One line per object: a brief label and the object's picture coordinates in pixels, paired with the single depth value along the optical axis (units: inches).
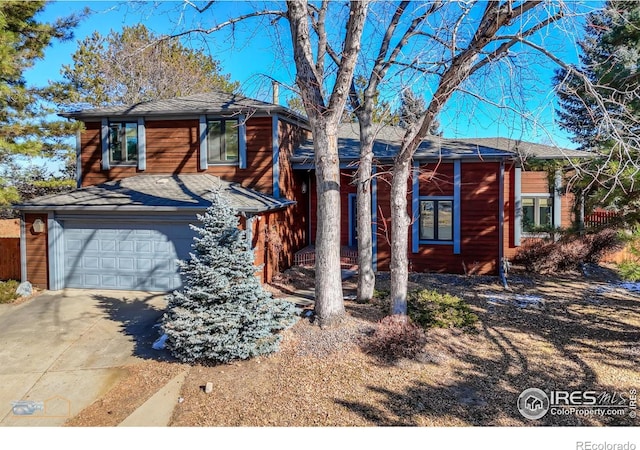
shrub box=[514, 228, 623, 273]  468.8
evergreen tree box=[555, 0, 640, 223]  217.3
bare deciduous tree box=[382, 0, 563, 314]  220.8
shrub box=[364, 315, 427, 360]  243.3
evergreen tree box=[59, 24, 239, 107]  824.9
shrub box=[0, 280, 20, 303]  366.9
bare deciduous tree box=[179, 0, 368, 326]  272.2
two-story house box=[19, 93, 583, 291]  394.3
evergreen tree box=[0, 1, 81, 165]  363.9
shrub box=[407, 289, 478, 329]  291.6
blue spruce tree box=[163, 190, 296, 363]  235.6
